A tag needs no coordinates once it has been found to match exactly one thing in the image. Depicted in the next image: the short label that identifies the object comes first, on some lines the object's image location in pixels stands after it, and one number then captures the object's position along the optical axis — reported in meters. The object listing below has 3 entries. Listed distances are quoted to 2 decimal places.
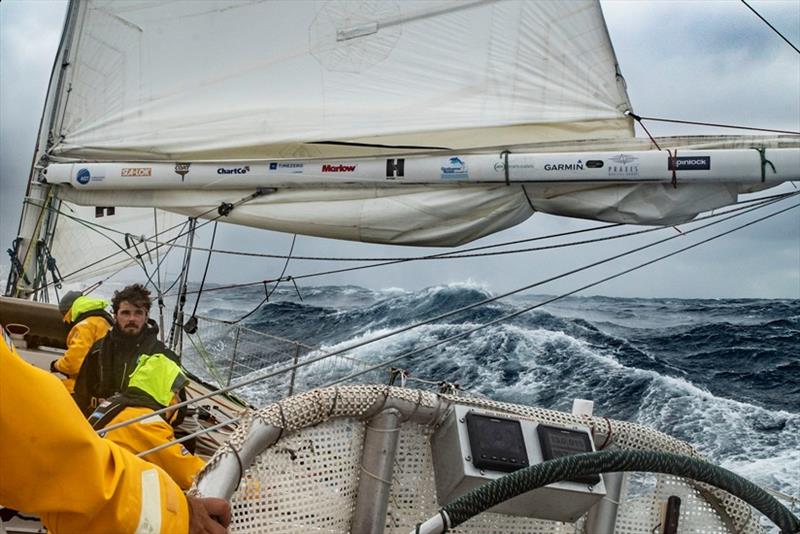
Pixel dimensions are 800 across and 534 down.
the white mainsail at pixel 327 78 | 5.10
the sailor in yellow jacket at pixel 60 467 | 1.29
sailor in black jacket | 4.37
